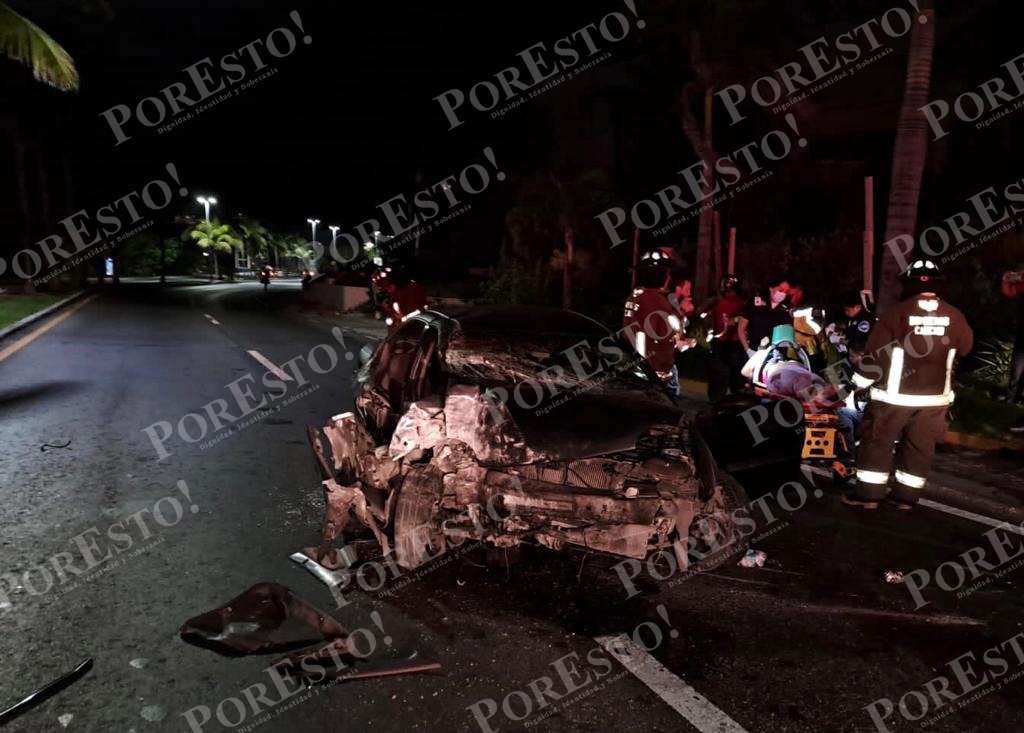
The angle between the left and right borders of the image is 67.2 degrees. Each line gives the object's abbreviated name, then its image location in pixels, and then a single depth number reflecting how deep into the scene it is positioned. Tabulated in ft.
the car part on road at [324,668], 10.90
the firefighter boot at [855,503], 18.93
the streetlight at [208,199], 205.79
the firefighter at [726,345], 30.17
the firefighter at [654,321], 23.85
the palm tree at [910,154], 31.22
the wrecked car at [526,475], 13.37
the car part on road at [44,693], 9.81
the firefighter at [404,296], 34.86
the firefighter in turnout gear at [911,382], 18.21
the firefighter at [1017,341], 28.12
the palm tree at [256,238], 258.33
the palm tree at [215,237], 226.17
